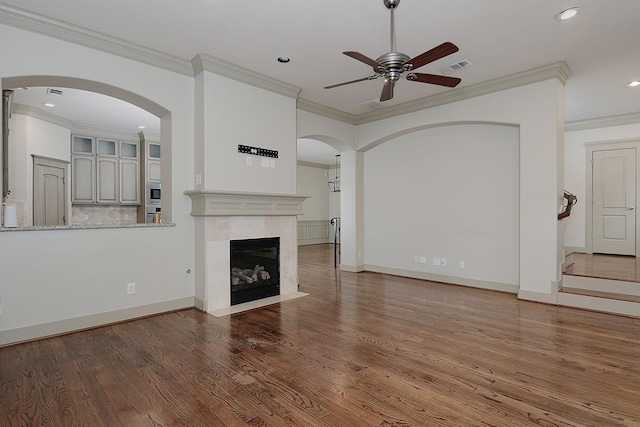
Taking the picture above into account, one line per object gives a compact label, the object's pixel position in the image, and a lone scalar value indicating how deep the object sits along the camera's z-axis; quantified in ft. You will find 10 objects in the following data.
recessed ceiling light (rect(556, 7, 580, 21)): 10.24
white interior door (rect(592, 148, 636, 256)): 21.47
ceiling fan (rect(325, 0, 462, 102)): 8.91
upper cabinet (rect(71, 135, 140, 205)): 23.11
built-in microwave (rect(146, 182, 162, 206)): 25.63
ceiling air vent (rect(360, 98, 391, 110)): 18.42
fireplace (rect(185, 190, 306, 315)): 13.67
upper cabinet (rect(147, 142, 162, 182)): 25.89
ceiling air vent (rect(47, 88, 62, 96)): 16.24
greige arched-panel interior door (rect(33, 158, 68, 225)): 19.77
